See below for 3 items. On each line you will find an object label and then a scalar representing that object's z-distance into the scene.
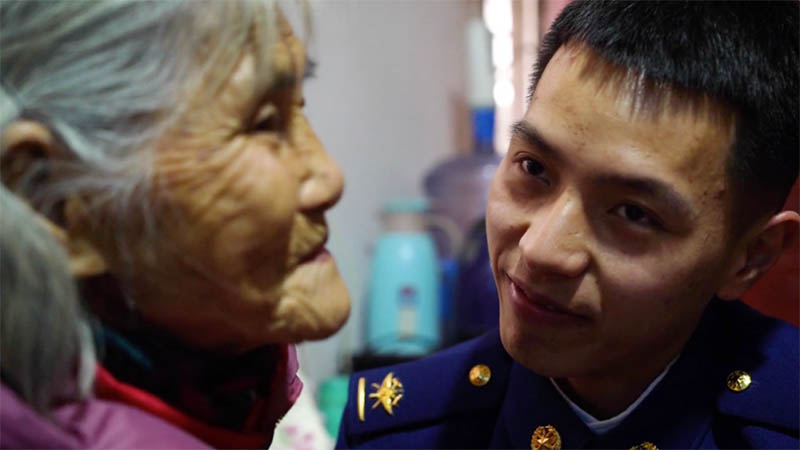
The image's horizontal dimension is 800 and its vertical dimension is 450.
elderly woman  0.54
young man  0.75
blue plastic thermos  1.98
